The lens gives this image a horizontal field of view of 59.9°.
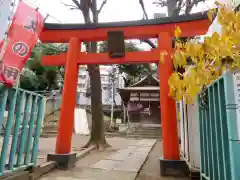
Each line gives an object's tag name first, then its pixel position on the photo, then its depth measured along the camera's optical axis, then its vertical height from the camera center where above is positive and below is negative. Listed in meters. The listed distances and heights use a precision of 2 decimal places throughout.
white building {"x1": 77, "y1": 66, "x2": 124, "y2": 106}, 25.22 +4.50
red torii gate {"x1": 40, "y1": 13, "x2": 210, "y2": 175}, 5.19 +1.91
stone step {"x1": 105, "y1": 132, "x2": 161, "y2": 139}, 16.28 -0.92
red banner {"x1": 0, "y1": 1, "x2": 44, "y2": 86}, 3.01 +1.30
